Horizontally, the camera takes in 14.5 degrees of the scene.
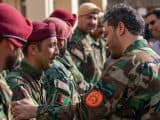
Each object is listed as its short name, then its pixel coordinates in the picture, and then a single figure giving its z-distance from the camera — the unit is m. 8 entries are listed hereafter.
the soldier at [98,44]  8.16
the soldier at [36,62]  4.48
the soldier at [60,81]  4.88
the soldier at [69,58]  5.90
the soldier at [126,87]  4.01
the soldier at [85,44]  7.57
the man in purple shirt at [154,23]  7.80
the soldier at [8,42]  3.40
